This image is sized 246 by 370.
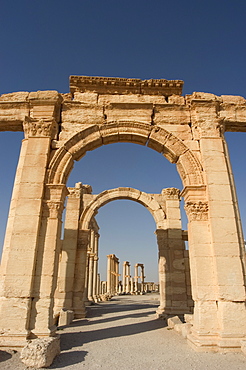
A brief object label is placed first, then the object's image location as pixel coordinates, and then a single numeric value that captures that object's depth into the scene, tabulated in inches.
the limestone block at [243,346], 219.0
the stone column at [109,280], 1315.2
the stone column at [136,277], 1555.7
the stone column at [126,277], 1553.9
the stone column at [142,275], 1661.7
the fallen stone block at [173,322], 356.8
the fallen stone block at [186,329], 286.7
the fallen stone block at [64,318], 398.6
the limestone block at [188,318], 340.7
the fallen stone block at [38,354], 194.5
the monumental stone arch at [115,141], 252.7
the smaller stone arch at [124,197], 591.5
